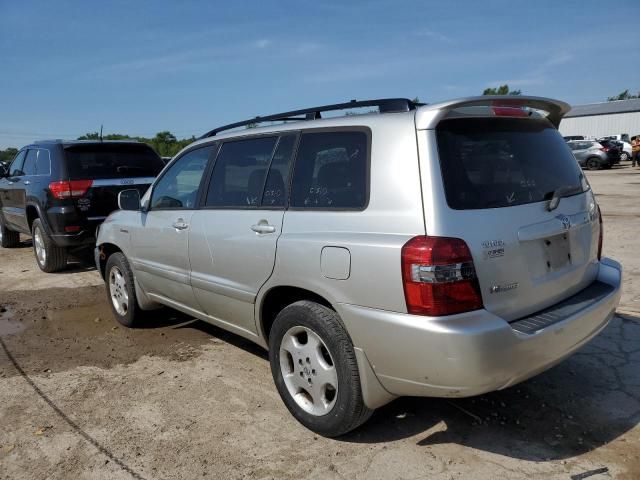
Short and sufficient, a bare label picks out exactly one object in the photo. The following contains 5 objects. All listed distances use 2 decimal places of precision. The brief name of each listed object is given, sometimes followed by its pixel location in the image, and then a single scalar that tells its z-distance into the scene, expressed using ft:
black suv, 23.45
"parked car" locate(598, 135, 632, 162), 107.17
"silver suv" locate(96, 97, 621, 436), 8.11
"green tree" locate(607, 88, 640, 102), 318.61
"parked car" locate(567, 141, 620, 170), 91.30
